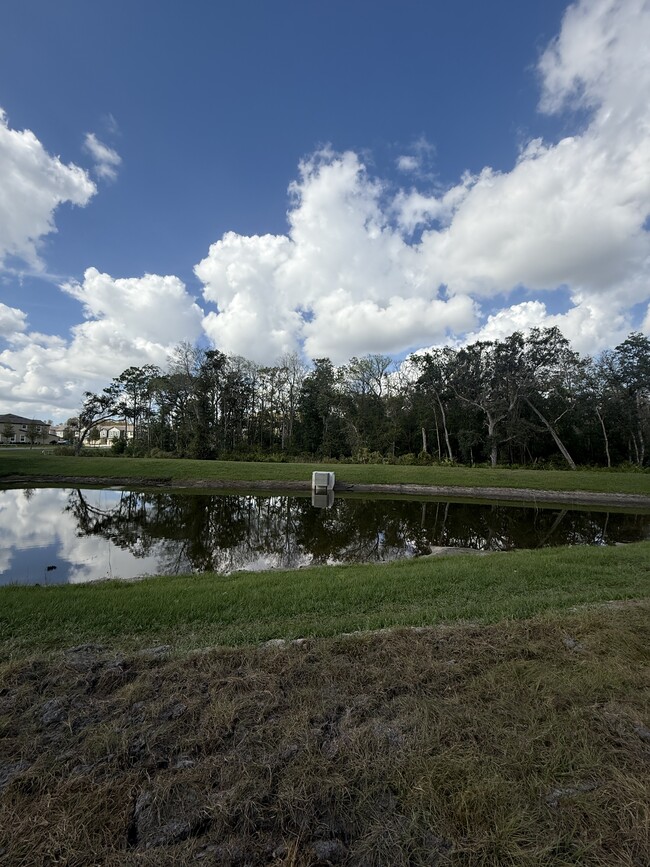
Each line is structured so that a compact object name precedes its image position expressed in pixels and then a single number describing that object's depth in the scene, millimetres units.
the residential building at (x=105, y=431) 72388
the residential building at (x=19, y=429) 77494
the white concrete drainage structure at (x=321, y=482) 25523
